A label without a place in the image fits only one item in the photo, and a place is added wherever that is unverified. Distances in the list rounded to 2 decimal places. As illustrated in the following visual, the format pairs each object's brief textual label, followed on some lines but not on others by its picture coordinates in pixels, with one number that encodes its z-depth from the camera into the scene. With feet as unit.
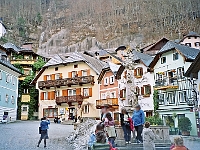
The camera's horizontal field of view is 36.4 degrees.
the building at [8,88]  104.12
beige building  136.15
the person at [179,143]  17.89
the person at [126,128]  35.56
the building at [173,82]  92.02
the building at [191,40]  177.47
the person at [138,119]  33.60
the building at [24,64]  146.82
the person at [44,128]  43.01
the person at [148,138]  29.64
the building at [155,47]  175.09
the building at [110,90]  117.19
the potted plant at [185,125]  86.32
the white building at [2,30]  252.38
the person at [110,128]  29.55
